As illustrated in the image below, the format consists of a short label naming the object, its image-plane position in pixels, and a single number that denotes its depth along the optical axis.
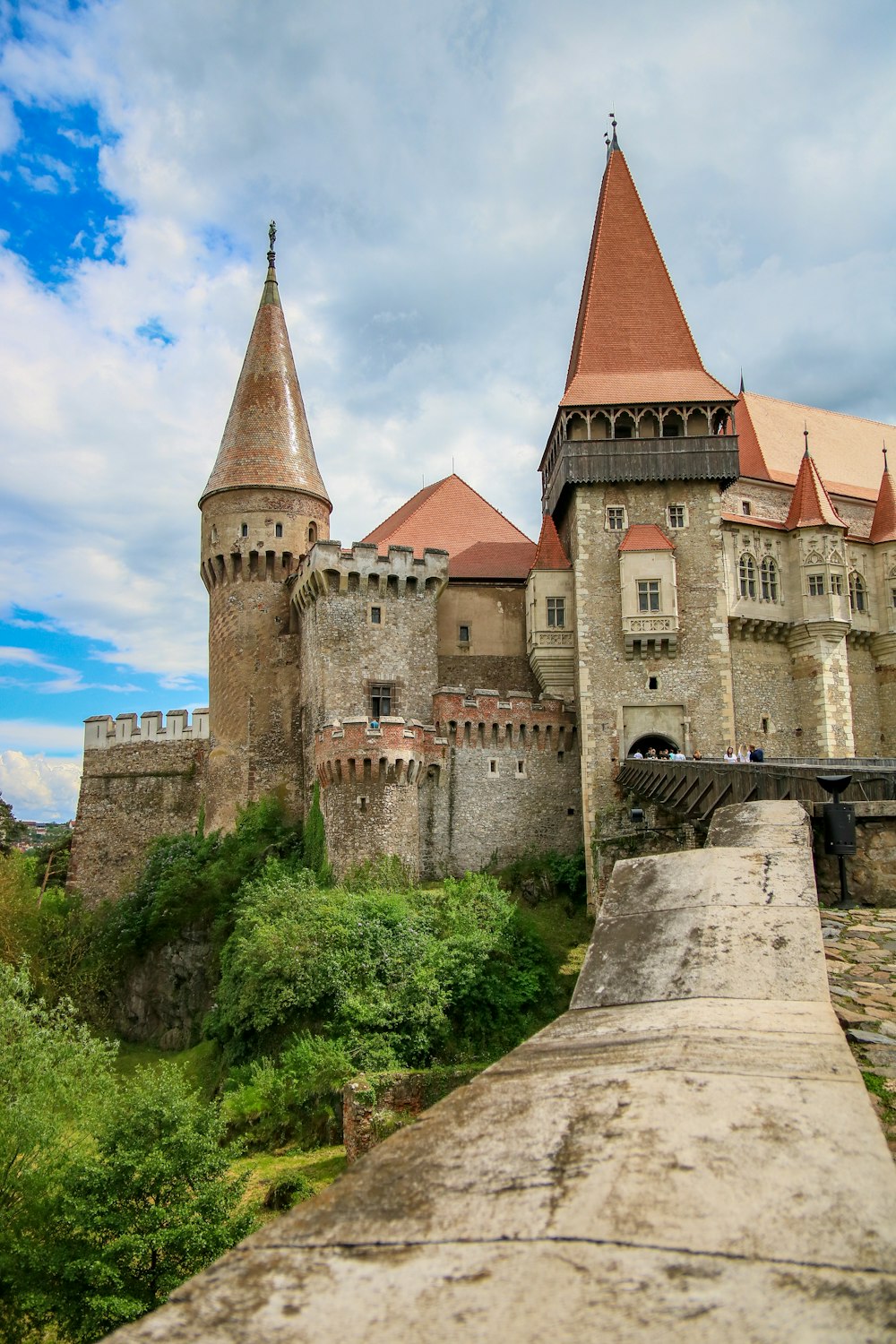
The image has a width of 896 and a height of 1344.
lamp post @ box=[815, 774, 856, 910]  9.91
